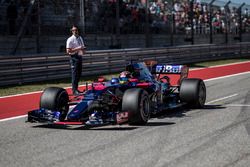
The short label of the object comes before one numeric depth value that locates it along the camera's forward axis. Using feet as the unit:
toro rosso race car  54.03
